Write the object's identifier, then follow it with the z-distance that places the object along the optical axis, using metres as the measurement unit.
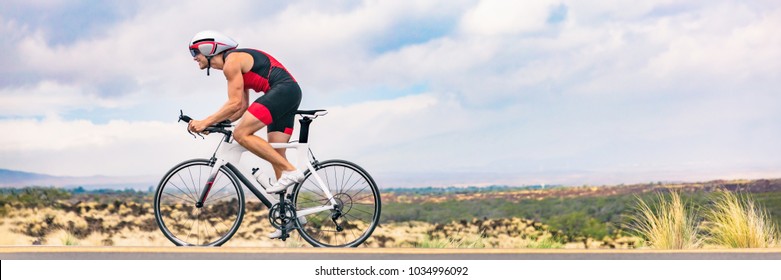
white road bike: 7.54
